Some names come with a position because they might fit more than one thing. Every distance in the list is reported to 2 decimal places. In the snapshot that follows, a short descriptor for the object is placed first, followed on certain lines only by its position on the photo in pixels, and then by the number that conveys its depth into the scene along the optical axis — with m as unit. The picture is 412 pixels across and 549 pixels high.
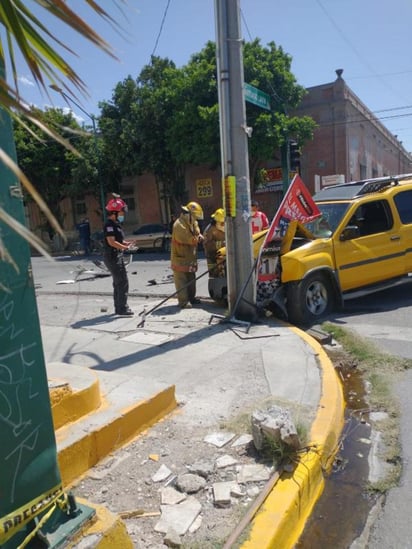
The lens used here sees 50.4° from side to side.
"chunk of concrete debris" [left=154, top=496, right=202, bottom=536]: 2.32
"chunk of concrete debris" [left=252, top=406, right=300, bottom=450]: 2.90
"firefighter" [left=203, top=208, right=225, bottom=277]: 7.98
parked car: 22.39
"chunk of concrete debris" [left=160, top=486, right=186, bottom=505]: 2.56
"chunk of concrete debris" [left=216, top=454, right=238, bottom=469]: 2.89
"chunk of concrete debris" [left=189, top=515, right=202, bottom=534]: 2.32
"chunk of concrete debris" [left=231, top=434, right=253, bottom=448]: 3.14
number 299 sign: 25.89
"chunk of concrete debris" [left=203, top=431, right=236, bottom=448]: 3.17
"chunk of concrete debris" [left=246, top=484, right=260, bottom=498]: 2.60
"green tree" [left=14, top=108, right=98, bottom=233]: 26.79
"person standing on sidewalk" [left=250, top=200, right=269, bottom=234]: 9.21
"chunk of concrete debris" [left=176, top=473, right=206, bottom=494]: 2.65
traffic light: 12.55
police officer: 7.11
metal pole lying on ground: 6.55
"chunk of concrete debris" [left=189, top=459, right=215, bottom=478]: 2.81
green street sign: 6.71
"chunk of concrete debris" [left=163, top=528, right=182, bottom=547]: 2.19
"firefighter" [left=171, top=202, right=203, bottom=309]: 7.58
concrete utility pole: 6.13
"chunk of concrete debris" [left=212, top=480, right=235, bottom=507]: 2.53
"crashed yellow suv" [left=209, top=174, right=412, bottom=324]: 6.72
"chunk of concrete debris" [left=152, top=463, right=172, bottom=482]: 2.79
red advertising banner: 6.73
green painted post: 1.77
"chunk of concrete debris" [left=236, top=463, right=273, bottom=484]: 2.74
